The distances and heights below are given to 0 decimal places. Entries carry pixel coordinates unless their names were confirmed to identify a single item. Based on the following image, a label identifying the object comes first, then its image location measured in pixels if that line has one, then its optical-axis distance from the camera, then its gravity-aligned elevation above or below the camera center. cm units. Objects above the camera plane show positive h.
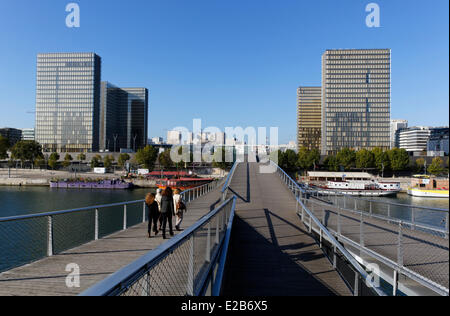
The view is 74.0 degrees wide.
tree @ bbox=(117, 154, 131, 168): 8564 -76
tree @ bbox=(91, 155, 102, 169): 8556 -202
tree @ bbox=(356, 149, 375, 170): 7781 -2
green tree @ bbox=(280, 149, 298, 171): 8526 -33
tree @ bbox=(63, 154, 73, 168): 8825 -162
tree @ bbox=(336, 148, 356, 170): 7938 +43
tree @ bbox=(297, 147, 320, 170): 8344 +3
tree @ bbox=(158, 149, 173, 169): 8479 -59
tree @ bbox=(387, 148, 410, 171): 7594 +33
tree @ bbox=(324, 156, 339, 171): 8075 -98
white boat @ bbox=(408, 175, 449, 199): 4997 -473
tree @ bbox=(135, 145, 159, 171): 8106 -6
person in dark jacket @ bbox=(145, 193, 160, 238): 830 -147
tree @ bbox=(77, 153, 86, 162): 9362 -39
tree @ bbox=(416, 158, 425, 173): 7962 -88
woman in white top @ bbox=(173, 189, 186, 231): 930 -159
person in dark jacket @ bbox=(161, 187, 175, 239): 832 -137
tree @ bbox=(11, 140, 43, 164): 7969 +105
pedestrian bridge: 307 -213
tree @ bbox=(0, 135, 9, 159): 8319 +217
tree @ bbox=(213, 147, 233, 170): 7875 -58
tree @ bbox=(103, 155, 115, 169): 8494 -139
